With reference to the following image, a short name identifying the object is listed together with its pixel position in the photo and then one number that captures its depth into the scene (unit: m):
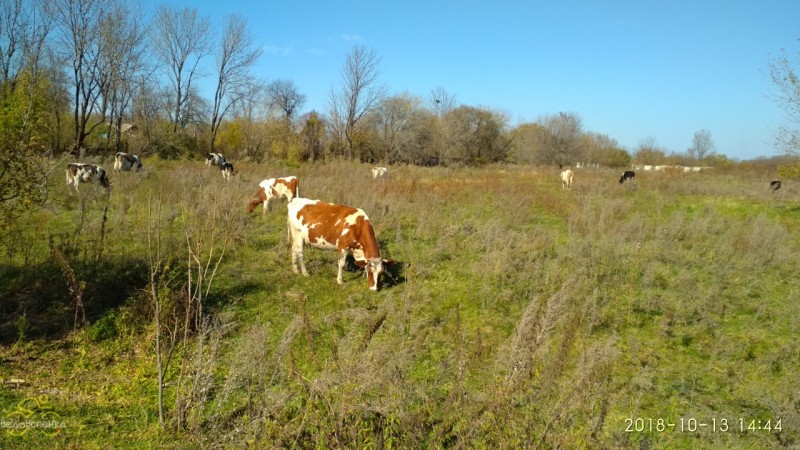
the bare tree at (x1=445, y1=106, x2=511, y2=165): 46.19
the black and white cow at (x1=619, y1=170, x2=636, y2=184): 25.36
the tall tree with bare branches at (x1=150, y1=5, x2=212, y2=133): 34.66
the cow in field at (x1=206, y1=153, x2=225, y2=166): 26.32
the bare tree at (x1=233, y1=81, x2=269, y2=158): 34.14
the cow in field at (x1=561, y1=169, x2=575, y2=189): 23.06
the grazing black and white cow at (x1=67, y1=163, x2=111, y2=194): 14.68
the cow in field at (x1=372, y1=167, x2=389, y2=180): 21.22
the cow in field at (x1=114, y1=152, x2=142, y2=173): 18.33
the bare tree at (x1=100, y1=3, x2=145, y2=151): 24.59
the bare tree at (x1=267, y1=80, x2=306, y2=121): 46.47
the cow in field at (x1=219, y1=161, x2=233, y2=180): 18.89
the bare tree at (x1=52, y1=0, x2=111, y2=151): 23.73
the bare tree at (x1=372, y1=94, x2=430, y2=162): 43.09
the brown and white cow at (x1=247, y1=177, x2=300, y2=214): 13.66
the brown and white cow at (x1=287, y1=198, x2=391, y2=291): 7.87
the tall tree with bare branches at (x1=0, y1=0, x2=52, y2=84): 20.47
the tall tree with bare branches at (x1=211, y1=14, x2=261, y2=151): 35.91
